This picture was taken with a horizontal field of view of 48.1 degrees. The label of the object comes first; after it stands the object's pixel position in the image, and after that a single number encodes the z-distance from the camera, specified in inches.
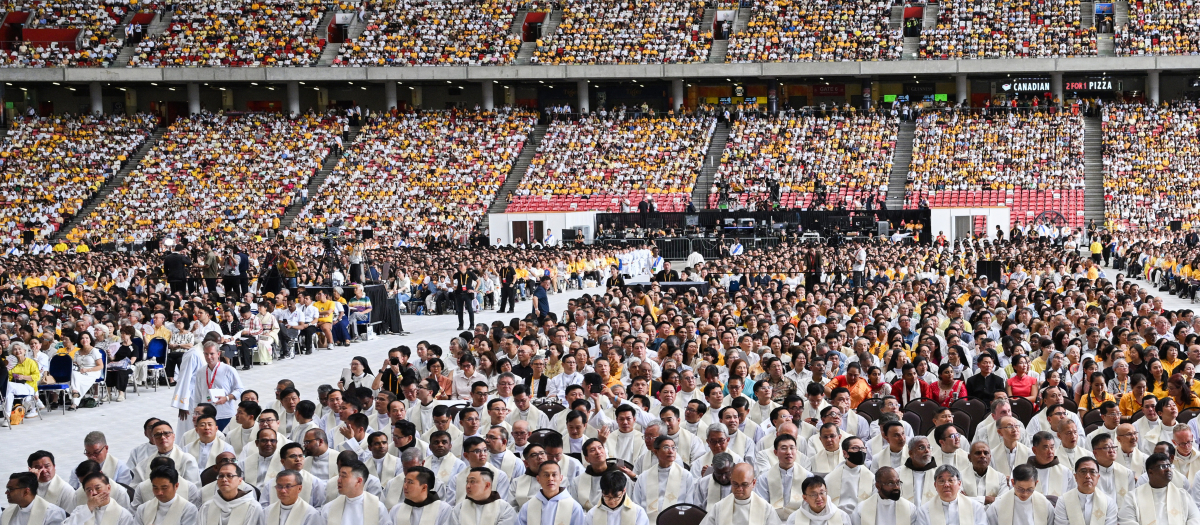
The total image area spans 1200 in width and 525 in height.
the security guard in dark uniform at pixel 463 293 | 1003.3
